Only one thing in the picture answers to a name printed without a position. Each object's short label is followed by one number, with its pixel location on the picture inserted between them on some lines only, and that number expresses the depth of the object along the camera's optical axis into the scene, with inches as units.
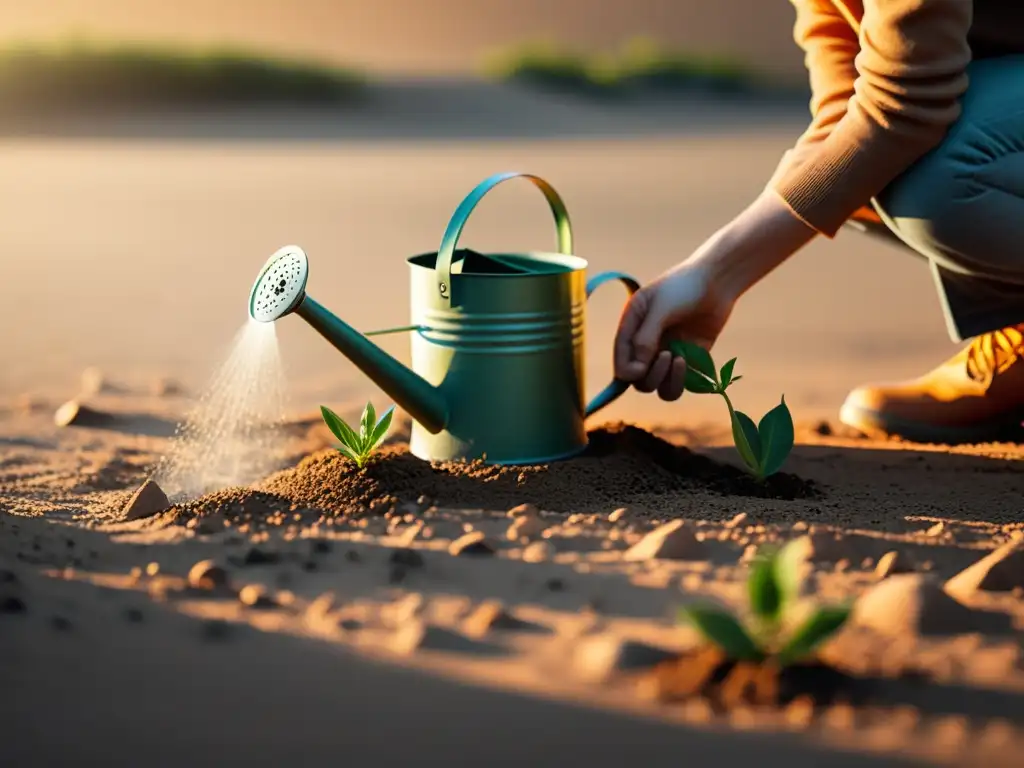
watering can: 91.3
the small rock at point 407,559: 68.6
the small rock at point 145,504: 85.6
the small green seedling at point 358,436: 88.7
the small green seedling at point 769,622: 51.1
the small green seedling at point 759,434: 92.7
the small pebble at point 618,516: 79.6
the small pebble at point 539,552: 69.8
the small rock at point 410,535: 73.7
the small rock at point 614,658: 54.1
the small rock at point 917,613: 59.0
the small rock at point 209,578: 65.6
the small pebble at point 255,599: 63.1
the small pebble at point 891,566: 67.9
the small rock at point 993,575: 65.5
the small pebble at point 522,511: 79.5
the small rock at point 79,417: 124.2
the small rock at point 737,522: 77.2
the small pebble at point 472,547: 70.6
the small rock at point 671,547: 70.1
